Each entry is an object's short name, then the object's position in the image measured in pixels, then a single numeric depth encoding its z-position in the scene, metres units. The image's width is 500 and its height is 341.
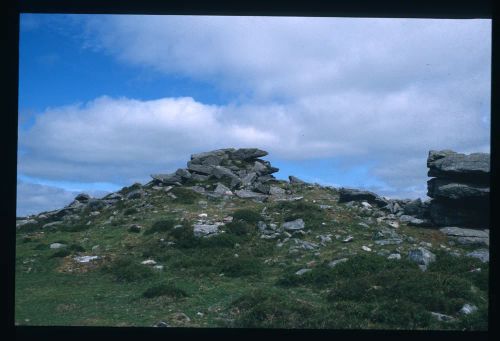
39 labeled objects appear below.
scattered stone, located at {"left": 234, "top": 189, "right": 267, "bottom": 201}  24.84
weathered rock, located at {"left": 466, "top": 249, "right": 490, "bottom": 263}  13.52
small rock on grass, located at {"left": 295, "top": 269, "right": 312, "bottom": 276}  12.02
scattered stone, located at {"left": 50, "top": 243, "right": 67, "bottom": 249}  15.96
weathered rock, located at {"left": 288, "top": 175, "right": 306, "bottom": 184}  31.25
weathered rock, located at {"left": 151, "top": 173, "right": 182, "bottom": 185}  27.74
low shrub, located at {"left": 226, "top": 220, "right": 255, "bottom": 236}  16.67
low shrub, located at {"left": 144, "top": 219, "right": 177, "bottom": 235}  17.08
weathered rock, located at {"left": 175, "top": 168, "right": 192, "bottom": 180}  28.86
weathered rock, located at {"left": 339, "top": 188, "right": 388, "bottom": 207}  23.95
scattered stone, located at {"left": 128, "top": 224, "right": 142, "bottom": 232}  17.61
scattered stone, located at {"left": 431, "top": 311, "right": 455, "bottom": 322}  8.73
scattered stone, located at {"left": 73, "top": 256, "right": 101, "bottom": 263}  14.12
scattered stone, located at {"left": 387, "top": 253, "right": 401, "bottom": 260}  13.23
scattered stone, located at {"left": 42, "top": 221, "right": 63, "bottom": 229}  21.53
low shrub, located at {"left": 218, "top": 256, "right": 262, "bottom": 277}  12.55
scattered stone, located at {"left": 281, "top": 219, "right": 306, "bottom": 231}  17.08
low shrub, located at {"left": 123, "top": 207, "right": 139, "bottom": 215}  21.20
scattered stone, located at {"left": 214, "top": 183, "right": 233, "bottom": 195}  25.60
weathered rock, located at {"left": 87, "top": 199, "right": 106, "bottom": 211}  24.58
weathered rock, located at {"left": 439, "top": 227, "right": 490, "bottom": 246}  16.84
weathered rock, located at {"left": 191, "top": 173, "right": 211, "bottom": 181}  28.92
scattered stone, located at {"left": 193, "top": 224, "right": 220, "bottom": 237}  16.28
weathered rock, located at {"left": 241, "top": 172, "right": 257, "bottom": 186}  28.09
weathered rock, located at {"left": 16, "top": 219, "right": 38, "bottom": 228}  22.80
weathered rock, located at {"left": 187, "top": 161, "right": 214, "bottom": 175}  30.04
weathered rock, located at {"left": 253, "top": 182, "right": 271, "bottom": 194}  26.83
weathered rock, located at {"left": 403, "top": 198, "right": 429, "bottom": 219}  21.36
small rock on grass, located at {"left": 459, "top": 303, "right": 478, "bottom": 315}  9.09
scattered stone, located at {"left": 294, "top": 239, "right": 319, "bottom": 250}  14.81
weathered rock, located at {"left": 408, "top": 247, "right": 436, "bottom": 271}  12.68
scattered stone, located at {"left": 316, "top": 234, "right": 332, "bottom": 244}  15.60
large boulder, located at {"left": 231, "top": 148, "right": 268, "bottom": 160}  34.28
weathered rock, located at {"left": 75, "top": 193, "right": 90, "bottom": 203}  28.26
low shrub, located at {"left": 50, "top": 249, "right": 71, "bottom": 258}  14.63
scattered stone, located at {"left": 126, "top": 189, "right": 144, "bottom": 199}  24.88
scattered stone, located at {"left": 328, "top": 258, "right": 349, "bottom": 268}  12.41
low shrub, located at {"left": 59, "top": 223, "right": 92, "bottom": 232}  19.20
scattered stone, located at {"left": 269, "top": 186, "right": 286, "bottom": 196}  26.73
